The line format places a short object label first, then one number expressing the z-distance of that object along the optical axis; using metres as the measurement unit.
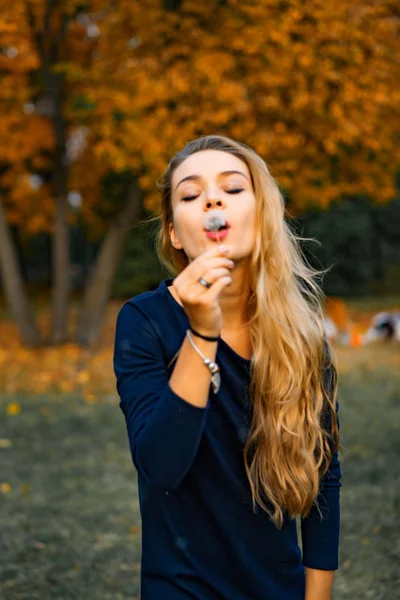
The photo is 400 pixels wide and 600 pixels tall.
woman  1.81
